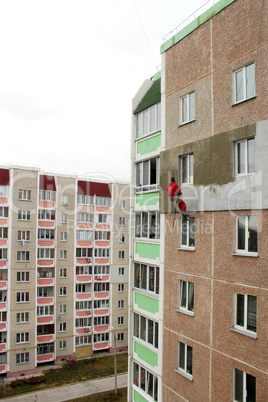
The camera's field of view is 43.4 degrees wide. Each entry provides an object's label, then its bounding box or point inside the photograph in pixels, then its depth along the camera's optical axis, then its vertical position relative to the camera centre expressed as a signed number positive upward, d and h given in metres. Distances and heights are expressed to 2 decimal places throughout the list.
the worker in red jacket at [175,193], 12.46 +0.94
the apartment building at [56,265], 37.62 -5.93
